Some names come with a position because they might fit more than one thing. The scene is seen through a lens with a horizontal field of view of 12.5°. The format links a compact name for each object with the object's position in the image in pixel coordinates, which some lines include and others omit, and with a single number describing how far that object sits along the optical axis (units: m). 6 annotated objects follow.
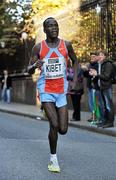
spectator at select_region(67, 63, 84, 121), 15.07
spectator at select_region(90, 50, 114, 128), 12.57
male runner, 7.07
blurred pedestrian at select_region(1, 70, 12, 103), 28.11
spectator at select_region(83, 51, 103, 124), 13.41
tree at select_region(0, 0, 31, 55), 29.09
